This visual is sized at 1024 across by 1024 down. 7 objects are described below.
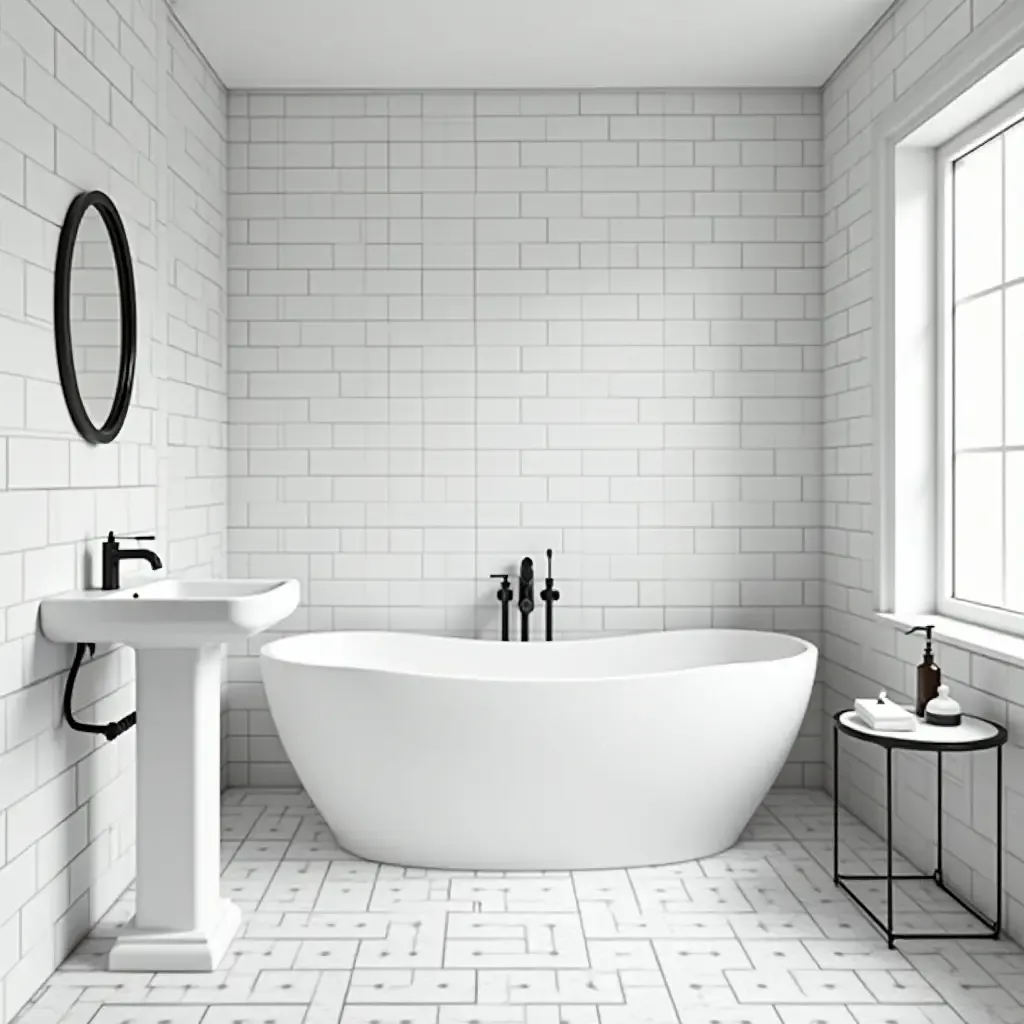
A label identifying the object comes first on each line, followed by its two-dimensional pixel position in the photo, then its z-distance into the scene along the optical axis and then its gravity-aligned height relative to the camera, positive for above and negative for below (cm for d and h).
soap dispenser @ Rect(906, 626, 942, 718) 345 -50
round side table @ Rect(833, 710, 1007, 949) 311 -63
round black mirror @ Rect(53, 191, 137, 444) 308 +57
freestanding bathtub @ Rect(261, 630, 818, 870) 358 -79
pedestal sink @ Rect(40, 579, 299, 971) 302 -82
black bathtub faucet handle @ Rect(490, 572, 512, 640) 470 -35
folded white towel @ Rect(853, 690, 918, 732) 328 -59
